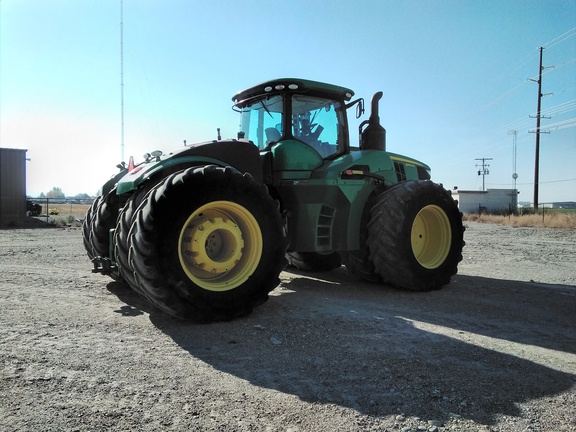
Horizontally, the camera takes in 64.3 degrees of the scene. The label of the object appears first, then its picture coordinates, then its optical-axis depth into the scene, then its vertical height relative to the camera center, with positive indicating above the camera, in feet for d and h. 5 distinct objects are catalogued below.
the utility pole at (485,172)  253.44 +20.09
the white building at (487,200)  155.43 +2.94
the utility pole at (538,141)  121.70 +18.74
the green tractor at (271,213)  13.57 -0.28
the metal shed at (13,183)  71.51 +3.00
